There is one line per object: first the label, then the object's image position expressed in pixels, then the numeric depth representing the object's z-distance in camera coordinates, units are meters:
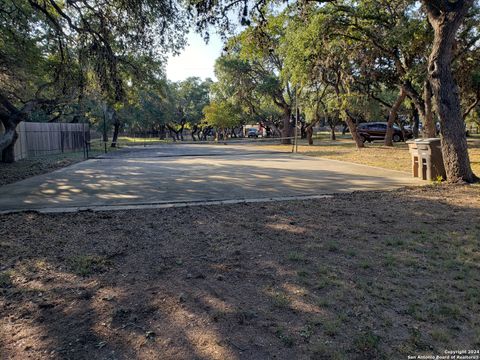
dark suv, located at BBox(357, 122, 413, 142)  31.19
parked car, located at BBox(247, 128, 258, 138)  68.03
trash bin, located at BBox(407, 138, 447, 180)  9.10
